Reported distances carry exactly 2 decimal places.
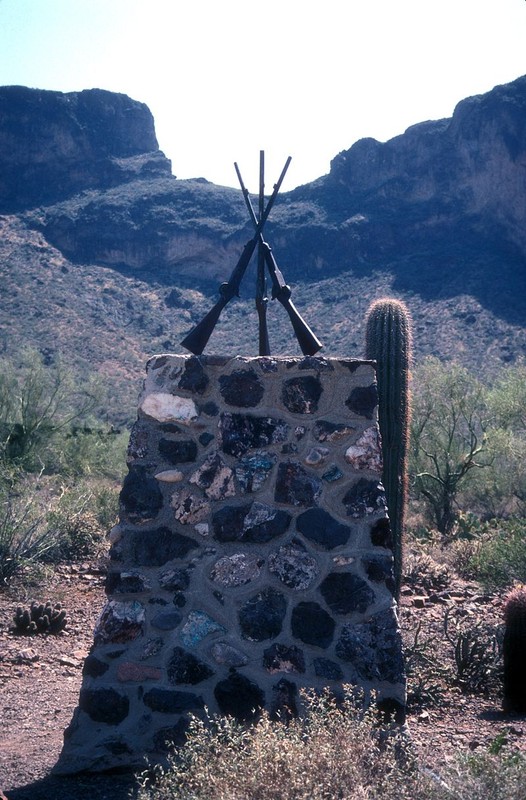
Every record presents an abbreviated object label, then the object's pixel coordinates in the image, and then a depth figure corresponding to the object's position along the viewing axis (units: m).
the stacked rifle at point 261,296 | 5.59
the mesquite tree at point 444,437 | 14.72
